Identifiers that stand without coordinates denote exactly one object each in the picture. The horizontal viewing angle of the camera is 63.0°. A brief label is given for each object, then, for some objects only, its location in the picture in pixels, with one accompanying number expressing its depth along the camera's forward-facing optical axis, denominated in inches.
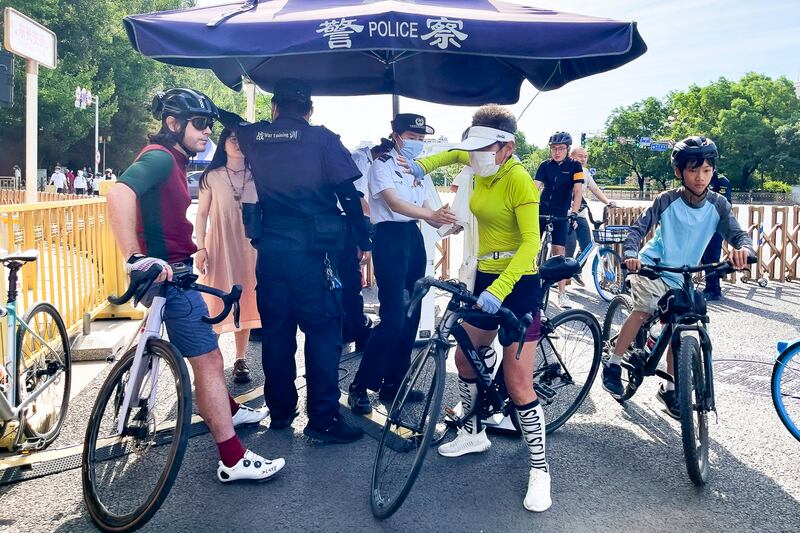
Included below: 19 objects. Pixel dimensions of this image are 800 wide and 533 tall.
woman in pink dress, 201.0
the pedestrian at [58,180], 1258.7
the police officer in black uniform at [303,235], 153.8
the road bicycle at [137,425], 116.6
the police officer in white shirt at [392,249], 177.0
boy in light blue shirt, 153.9
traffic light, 216.1
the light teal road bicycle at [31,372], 143.7
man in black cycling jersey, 335.9
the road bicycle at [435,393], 122.0
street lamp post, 1363.7
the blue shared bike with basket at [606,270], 362.0
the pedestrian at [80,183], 1332.4
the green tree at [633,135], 3289.9
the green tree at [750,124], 2566.4
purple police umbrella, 154.3
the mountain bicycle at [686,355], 135.2
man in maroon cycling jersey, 126.9
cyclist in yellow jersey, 129.8
